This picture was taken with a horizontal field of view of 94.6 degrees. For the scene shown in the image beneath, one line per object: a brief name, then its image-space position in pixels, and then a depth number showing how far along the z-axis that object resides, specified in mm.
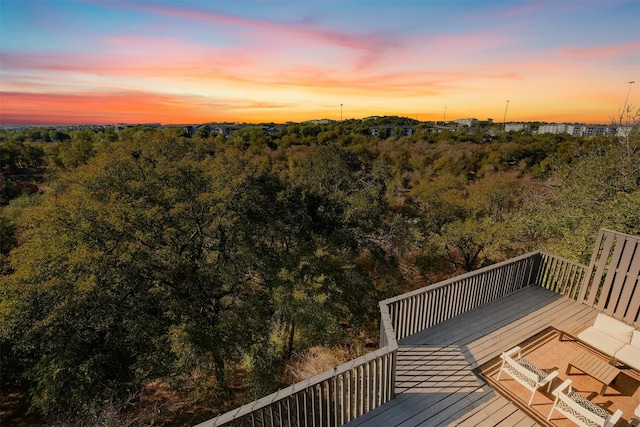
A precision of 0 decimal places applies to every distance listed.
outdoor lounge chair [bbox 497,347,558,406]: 3363
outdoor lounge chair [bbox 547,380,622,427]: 2902
